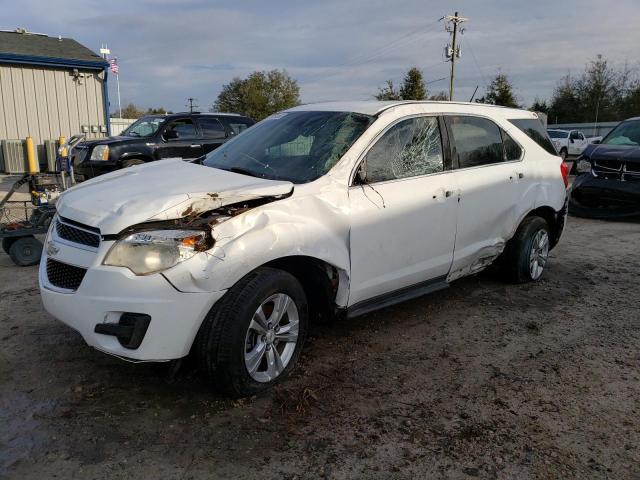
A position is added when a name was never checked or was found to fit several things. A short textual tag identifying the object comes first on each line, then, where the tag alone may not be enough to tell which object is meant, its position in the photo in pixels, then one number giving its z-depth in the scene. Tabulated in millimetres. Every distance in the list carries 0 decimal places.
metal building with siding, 15953
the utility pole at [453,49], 42312
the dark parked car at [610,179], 8961
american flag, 36731
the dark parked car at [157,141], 10273
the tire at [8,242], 6031
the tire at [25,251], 5988
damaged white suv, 2785
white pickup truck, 26931
